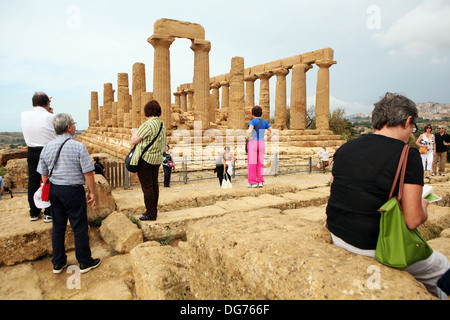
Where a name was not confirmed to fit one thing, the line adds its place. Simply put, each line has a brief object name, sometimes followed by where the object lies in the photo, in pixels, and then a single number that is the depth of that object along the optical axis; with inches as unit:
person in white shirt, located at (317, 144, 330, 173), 470.9
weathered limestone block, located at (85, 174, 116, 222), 161.9
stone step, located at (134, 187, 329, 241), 144.0
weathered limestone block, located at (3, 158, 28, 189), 475.5
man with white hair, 115.6
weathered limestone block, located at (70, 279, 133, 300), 92.0
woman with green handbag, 65.7
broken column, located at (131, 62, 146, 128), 855.7
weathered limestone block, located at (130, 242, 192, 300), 87.7
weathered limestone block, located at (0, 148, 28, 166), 660.7
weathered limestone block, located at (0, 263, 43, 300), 96.7
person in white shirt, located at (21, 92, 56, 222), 139.2
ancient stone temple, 649.6
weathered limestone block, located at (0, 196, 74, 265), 118.4
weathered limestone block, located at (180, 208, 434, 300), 56.1
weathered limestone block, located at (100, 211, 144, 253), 130.2
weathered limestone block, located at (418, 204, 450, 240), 135.5
